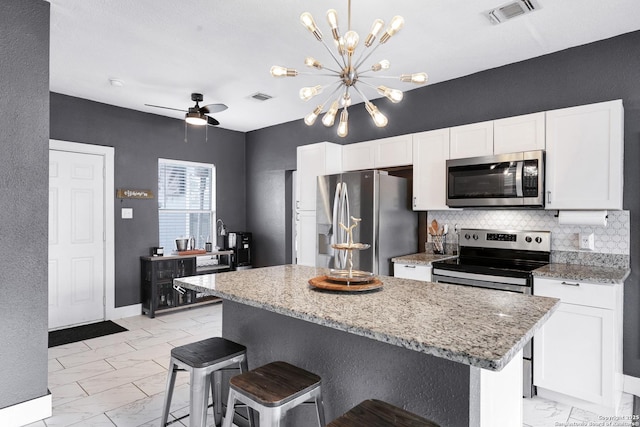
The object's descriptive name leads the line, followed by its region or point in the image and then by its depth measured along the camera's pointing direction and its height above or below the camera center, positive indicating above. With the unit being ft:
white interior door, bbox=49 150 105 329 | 14.30 -1.10
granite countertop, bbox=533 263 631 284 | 8.13 -1.36
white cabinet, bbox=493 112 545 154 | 9.94 +2.20
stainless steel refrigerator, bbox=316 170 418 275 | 11.99 -0.18
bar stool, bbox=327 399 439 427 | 4.26 -2.38
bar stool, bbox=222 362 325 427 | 4.80 -2.39
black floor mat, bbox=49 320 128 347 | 13.16 -4.51
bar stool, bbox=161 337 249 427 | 5.97 -2.50
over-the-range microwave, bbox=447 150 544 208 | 9.80 +0.92
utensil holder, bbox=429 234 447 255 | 12.76 -1.01
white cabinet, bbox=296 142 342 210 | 14.64 +1.85
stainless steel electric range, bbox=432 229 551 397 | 9.13 -1.40
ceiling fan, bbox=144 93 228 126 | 13.00 +3.57
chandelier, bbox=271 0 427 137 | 5.76 +2.41
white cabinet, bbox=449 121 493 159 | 10.92 +2.19
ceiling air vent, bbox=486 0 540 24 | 8.19 +4.59
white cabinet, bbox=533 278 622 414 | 8.06 -2.98
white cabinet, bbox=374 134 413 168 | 12.78 +2.17
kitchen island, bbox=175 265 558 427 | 4.00 -1.34
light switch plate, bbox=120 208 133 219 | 16.03 -0.07
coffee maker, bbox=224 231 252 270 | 18.97 -1.80
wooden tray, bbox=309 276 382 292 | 5.97 -1.19
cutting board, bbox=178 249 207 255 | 17.11 -1.85
